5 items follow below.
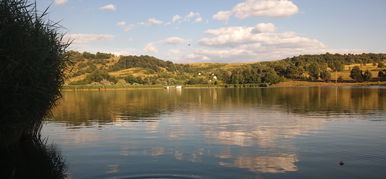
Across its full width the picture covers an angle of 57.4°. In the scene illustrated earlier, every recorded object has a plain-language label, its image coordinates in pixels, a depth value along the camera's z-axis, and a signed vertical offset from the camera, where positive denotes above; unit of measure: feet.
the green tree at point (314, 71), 520.42 +11.30
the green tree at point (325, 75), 506.48 +4.54
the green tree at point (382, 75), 458.74 +2.56
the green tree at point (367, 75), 469.90 +2.98
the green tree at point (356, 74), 479.45 +4.76
